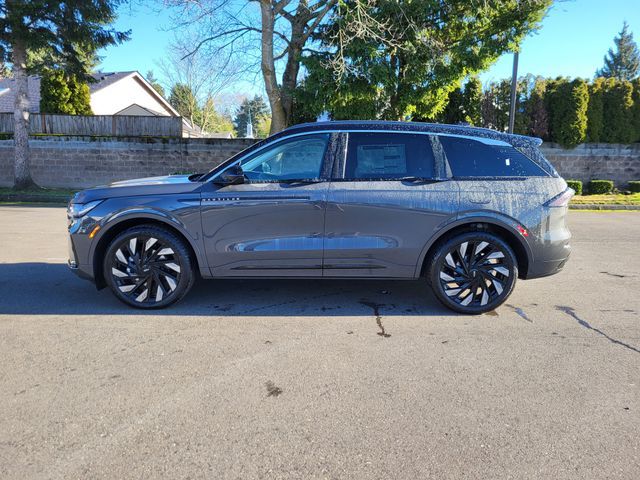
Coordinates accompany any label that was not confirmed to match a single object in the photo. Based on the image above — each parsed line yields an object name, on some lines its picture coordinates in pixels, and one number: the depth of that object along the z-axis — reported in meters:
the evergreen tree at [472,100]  17.86
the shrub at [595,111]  17.89
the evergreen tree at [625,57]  72.19
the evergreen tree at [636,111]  18.02
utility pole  15.56
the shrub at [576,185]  17.02
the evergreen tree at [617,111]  17.88
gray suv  4.52
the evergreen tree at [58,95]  20.81
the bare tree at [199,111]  45.12
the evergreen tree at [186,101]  45.49
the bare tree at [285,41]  14.83
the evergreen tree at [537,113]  18.03
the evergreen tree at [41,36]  15.34
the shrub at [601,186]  17.48
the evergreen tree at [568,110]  17.42
